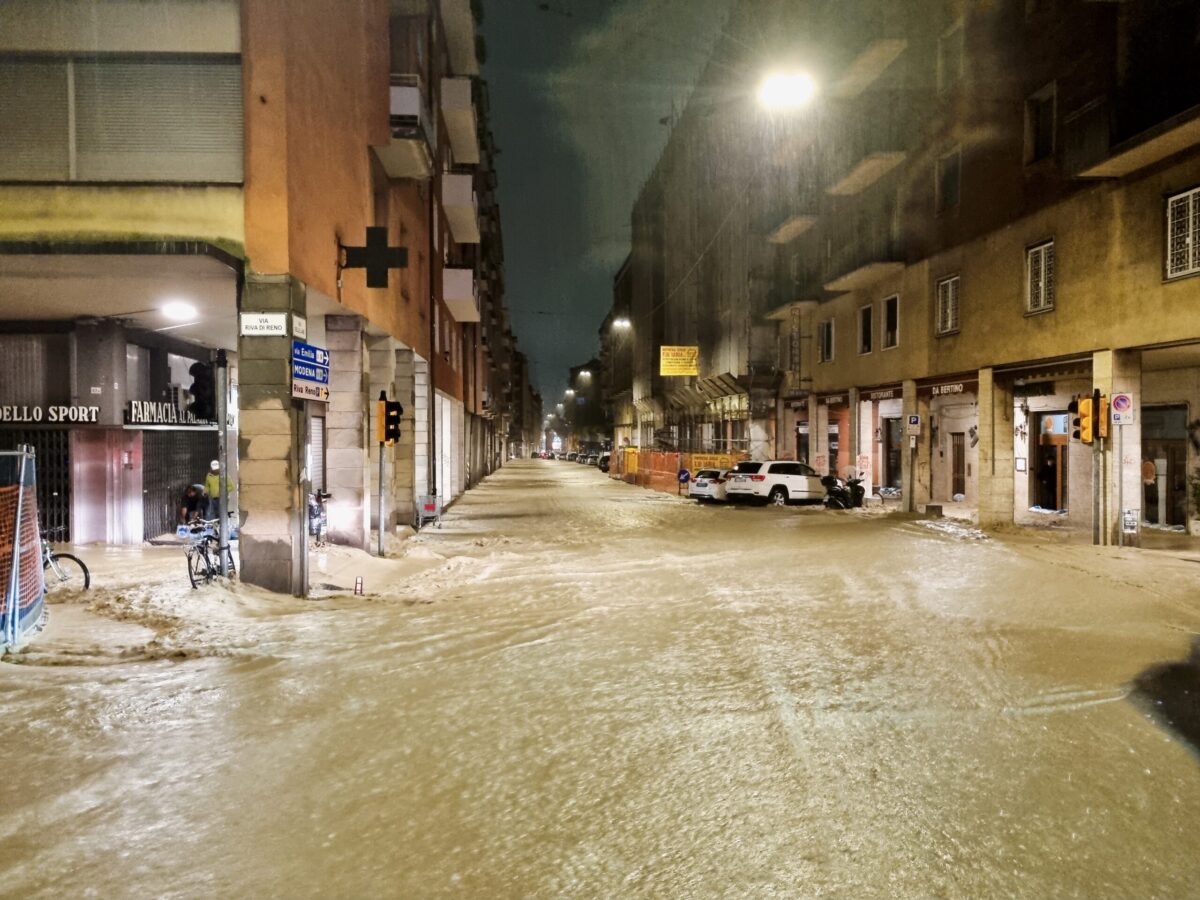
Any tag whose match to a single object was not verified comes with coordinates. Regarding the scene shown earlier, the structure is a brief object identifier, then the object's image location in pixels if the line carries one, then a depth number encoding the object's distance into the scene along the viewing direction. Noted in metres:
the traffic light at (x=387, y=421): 14.80
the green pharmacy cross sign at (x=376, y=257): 12.99
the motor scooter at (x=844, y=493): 28.02
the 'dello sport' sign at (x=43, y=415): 15.39
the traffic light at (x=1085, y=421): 16.73
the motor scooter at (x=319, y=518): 15.38
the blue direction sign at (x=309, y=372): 10.93
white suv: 28.61
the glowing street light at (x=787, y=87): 22.66
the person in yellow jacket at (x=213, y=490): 15.29
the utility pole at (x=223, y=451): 10.41
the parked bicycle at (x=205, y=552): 10.90
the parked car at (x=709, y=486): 29.97
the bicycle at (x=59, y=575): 10.75
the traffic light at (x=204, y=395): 10.82
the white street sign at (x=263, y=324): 10.66
